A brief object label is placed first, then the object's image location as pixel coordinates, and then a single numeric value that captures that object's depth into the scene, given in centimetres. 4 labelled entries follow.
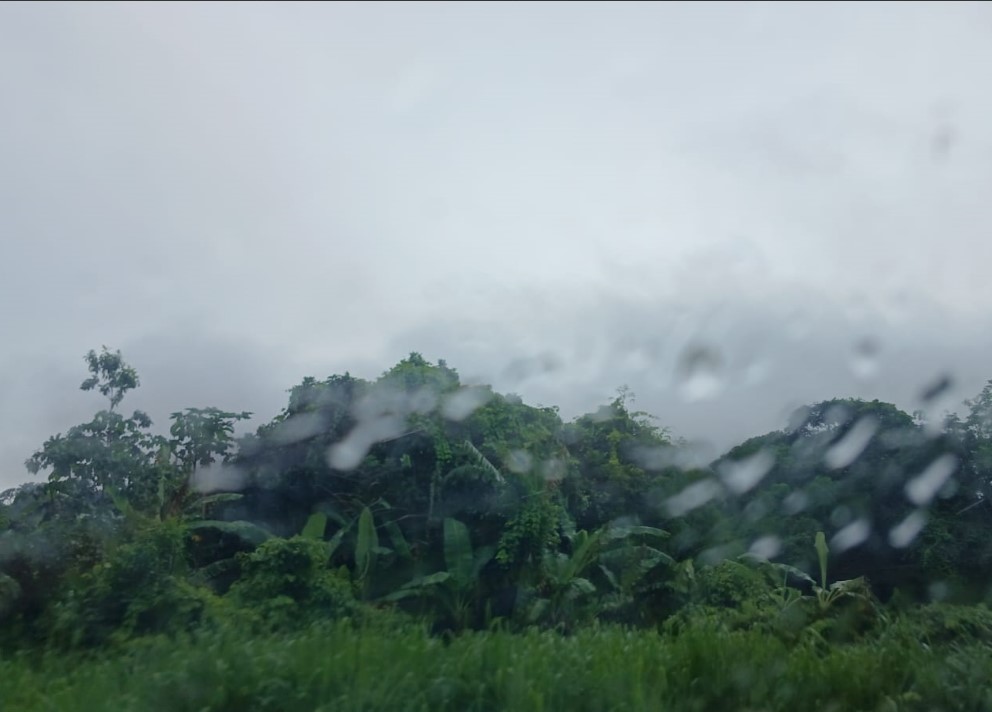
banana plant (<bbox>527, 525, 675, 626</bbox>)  1588
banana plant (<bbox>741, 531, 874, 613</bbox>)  1584
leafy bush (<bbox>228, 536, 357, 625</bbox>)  1264
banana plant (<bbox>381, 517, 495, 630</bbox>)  1502
